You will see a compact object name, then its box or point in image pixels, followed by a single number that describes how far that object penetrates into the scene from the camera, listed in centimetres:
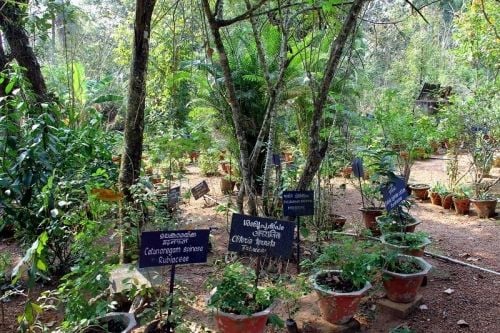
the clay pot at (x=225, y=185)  707
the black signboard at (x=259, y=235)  257
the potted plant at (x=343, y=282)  276
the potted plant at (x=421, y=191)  683
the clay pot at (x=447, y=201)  628
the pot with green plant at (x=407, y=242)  350
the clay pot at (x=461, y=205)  598
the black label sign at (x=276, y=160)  467
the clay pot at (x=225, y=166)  862
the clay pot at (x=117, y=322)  226
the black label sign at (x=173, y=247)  222
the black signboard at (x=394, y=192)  348
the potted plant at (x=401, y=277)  302
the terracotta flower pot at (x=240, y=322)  235
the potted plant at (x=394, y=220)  368
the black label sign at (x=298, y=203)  347
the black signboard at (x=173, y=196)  381
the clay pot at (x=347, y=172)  774
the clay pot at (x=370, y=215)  506
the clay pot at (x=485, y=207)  577
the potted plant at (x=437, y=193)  644
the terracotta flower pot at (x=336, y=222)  492
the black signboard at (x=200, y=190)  446
